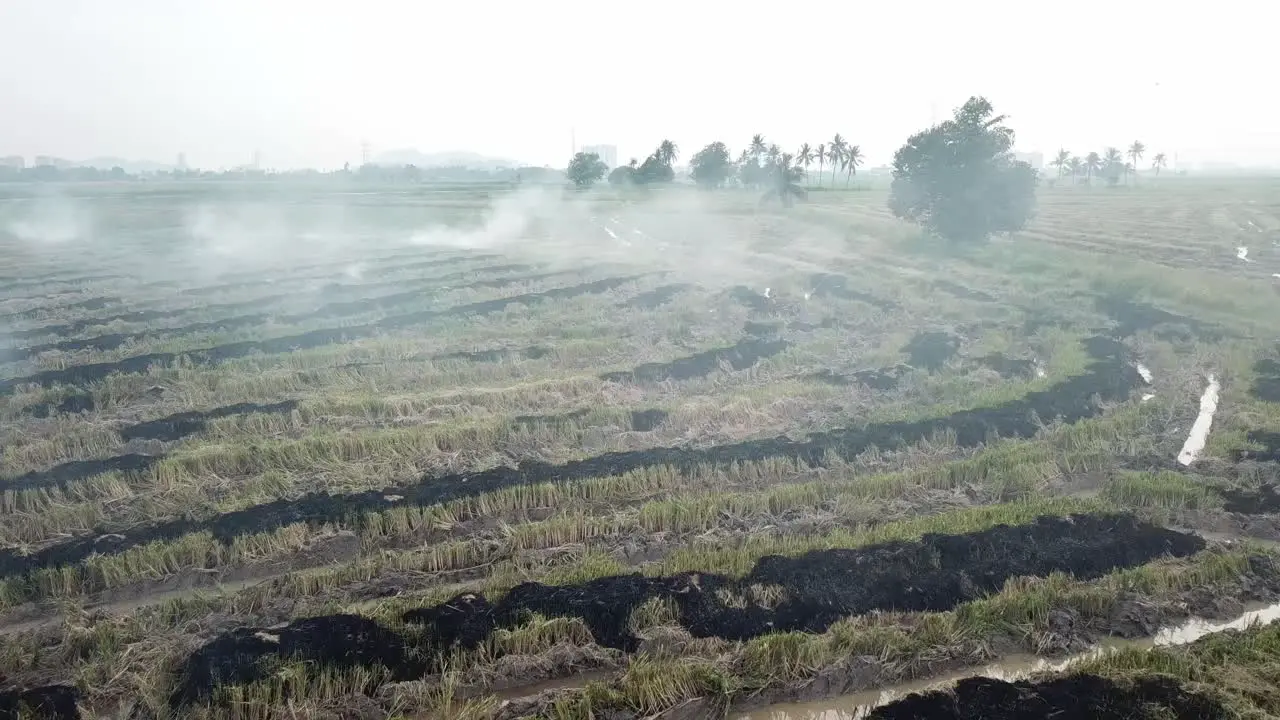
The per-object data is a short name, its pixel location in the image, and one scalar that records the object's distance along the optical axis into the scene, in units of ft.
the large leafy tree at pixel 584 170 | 281.95
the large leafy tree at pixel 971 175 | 111.65
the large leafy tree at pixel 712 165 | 265.75
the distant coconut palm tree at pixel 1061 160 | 406.00
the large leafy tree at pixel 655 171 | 272.31
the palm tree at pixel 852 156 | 324.39
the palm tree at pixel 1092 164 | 358.43
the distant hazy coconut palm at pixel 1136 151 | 393.29
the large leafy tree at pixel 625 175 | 281.74
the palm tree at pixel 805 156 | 321.32
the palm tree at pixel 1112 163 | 360.48
